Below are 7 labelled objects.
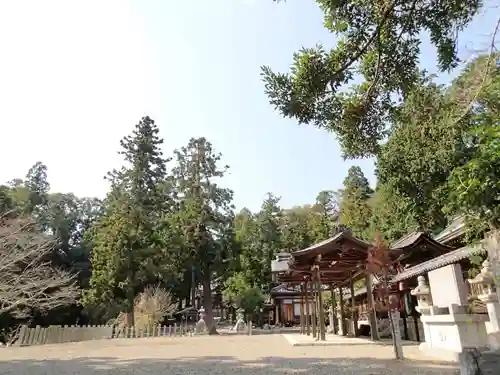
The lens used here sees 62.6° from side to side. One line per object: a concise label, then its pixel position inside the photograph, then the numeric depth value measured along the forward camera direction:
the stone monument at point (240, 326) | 25.88
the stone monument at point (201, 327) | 23.79
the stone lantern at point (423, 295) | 8.34
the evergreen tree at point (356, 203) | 30.96
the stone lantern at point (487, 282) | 7.16
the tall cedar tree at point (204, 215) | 27.03
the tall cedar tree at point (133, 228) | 23.53
